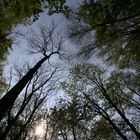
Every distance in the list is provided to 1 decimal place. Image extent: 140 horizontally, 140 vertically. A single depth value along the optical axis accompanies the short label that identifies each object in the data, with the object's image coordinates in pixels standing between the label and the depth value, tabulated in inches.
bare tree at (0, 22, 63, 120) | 155.3
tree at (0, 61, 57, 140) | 301.0
